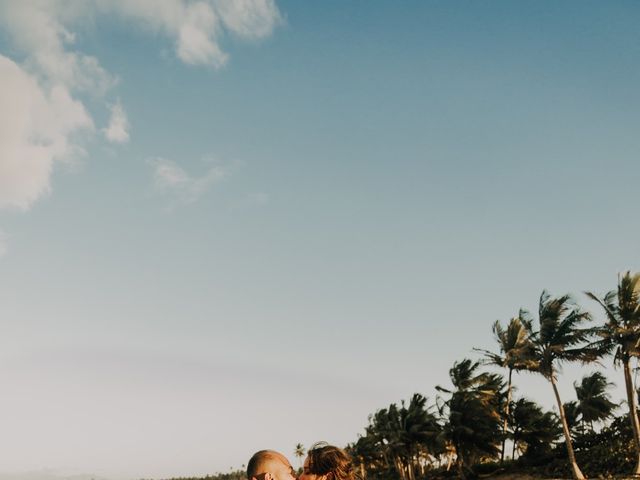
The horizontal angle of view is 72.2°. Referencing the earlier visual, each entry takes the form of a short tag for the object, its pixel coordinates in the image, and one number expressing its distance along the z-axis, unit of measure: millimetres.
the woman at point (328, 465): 3420
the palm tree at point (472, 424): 34469
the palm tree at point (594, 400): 38594
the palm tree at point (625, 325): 22109
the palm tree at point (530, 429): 36219
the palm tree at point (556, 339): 25953
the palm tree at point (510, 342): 29562
